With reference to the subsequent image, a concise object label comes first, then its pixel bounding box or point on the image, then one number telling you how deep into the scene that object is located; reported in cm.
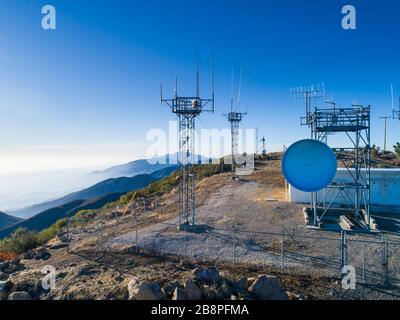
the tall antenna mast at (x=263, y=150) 4834
